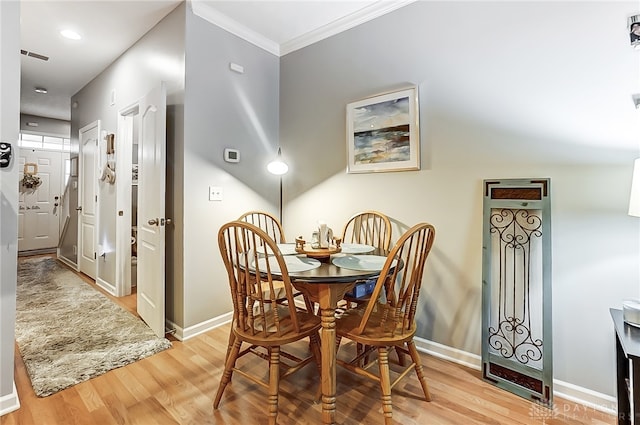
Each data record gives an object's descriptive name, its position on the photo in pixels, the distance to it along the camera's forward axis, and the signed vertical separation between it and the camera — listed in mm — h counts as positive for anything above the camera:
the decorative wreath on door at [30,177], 5645 +643
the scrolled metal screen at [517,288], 1739 -468
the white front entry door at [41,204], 5691 +141
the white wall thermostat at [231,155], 2743 +516
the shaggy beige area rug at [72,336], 1947 -995
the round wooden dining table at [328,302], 1464 -447
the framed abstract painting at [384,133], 2297 +632
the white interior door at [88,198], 3906 +174
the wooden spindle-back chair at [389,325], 1468 -609
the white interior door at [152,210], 2420 +9
